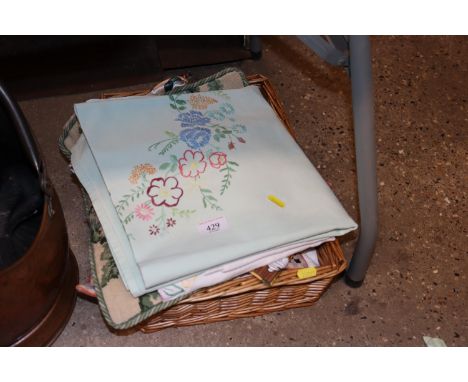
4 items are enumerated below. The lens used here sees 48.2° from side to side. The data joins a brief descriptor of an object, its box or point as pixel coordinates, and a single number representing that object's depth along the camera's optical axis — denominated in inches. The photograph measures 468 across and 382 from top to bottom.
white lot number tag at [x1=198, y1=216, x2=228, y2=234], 32.0
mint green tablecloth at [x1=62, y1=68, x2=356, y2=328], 31.0
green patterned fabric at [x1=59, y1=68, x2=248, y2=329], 30.6
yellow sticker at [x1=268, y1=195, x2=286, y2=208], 33.4
